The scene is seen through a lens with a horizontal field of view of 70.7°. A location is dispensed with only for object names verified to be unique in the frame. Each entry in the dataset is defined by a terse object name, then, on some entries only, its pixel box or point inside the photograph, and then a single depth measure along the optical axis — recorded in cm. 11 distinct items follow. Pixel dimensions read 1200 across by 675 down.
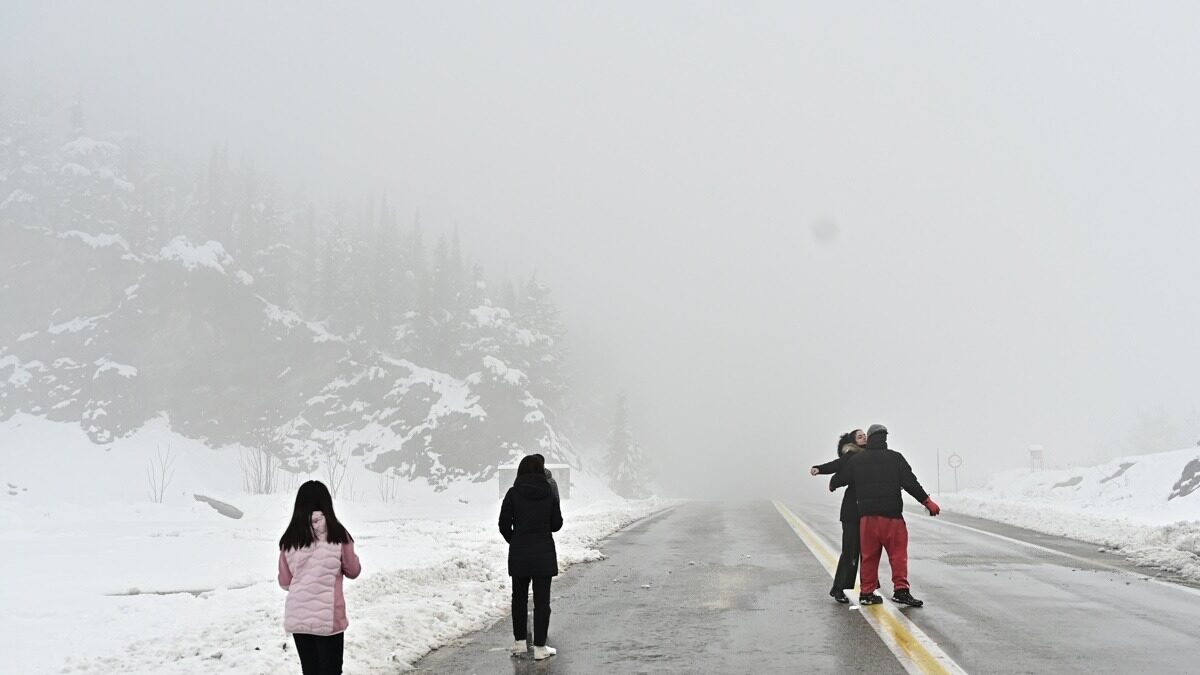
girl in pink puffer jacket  552
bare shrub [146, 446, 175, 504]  5766
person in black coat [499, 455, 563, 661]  839
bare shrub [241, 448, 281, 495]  6225
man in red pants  1075
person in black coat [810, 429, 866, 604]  1127
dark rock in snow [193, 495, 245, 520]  3469
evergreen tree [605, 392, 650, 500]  8119
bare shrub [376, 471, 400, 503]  5922
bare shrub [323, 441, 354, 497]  5830
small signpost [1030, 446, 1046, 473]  4969
